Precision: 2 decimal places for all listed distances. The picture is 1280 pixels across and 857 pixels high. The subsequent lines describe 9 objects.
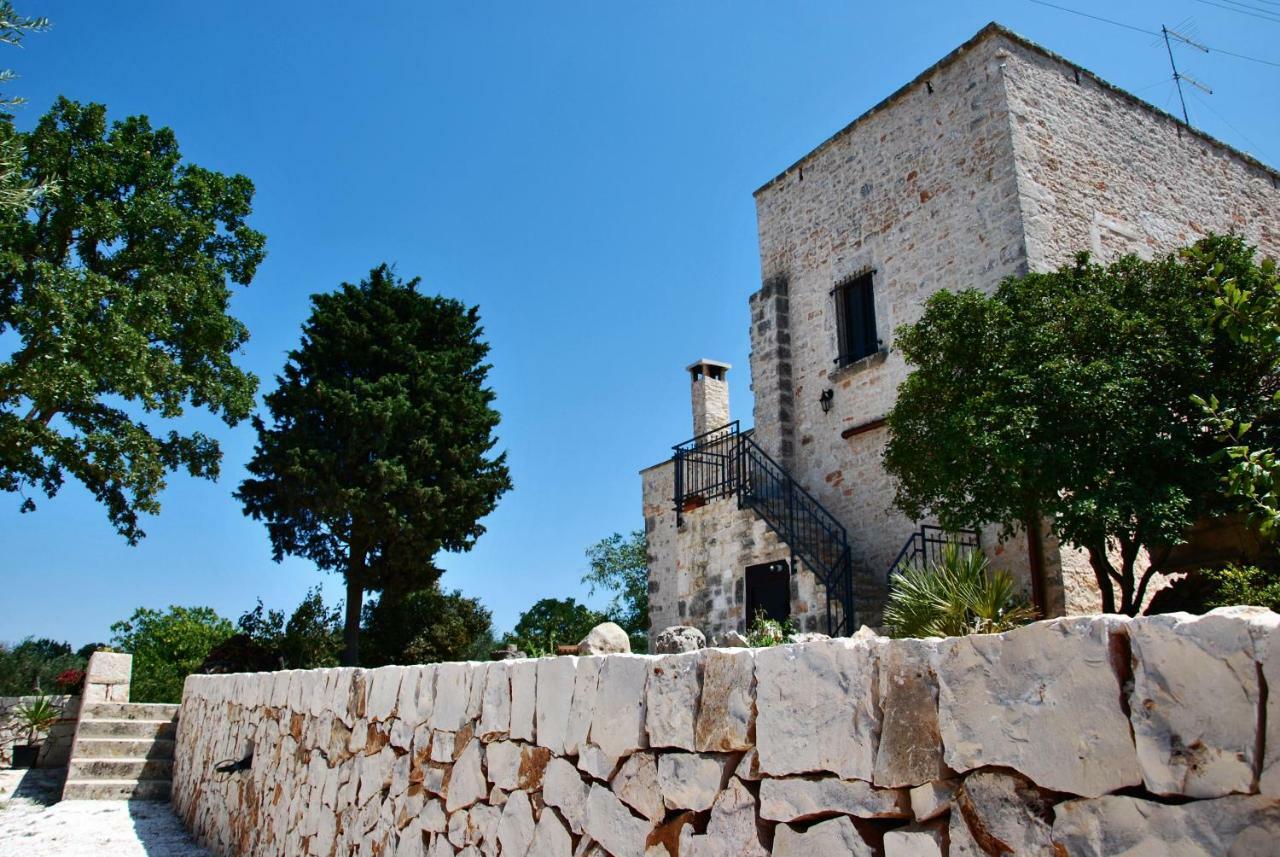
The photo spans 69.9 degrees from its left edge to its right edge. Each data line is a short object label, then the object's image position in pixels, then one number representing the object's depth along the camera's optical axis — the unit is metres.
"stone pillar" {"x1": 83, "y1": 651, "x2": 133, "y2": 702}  11.68
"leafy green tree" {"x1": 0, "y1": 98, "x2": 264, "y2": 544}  14.15
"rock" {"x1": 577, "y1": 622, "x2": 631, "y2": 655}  8.36
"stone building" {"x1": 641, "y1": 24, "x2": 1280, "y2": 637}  11.89
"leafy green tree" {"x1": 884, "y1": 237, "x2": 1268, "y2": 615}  7.61
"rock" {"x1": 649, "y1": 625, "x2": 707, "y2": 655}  9.38
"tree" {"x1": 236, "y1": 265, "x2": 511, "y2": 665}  18.11
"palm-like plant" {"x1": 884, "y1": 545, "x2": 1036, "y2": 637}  7.57
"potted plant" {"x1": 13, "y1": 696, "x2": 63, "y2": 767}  12.45
